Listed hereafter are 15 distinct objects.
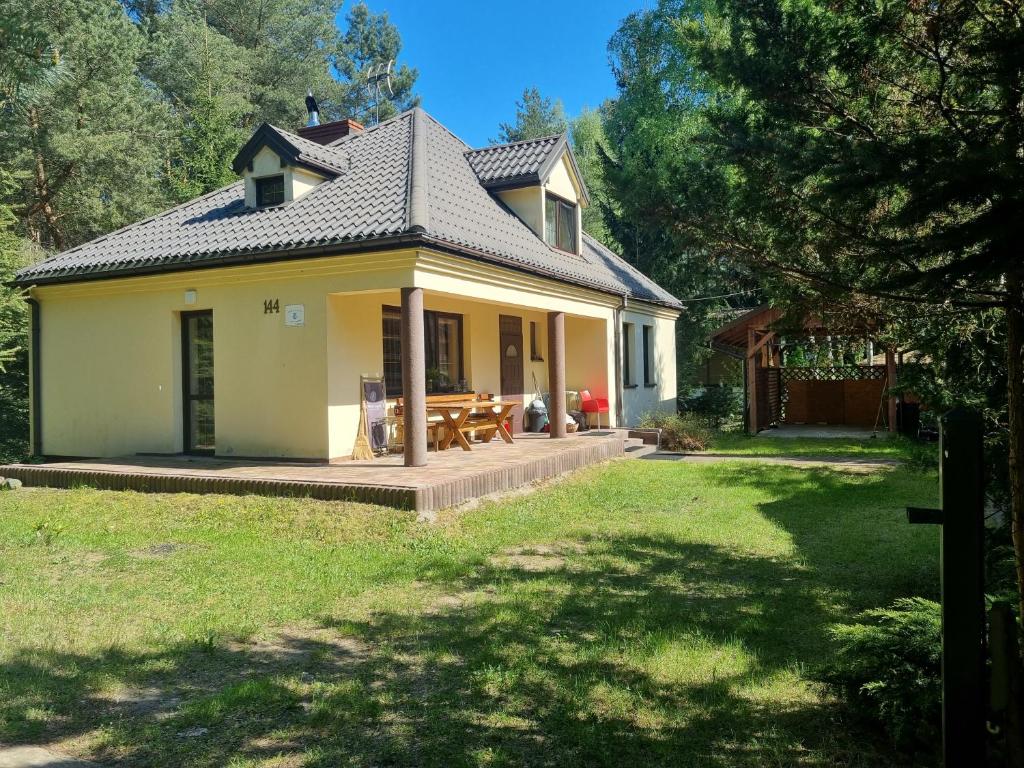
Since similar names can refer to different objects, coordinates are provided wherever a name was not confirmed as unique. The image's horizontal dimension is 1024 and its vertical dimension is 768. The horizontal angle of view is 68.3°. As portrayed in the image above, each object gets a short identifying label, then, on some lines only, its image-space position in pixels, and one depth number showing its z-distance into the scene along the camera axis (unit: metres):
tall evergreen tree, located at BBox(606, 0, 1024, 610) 2.76
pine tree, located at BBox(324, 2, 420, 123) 40.62
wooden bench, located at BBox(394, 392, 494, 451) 12.23
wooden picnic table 11.83
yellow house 10.73
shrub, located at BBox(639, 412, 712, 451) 16.00
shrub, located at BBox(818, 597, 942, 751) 3.22
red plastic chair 17.39
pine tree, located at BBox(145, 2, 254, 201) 22.81
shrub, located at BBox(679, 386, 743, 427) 24.11
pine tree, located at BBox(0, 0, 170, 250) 20.86
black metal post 2.32
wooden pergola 18.84
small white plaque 10.88
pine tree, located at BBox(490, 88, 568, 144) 50.06
